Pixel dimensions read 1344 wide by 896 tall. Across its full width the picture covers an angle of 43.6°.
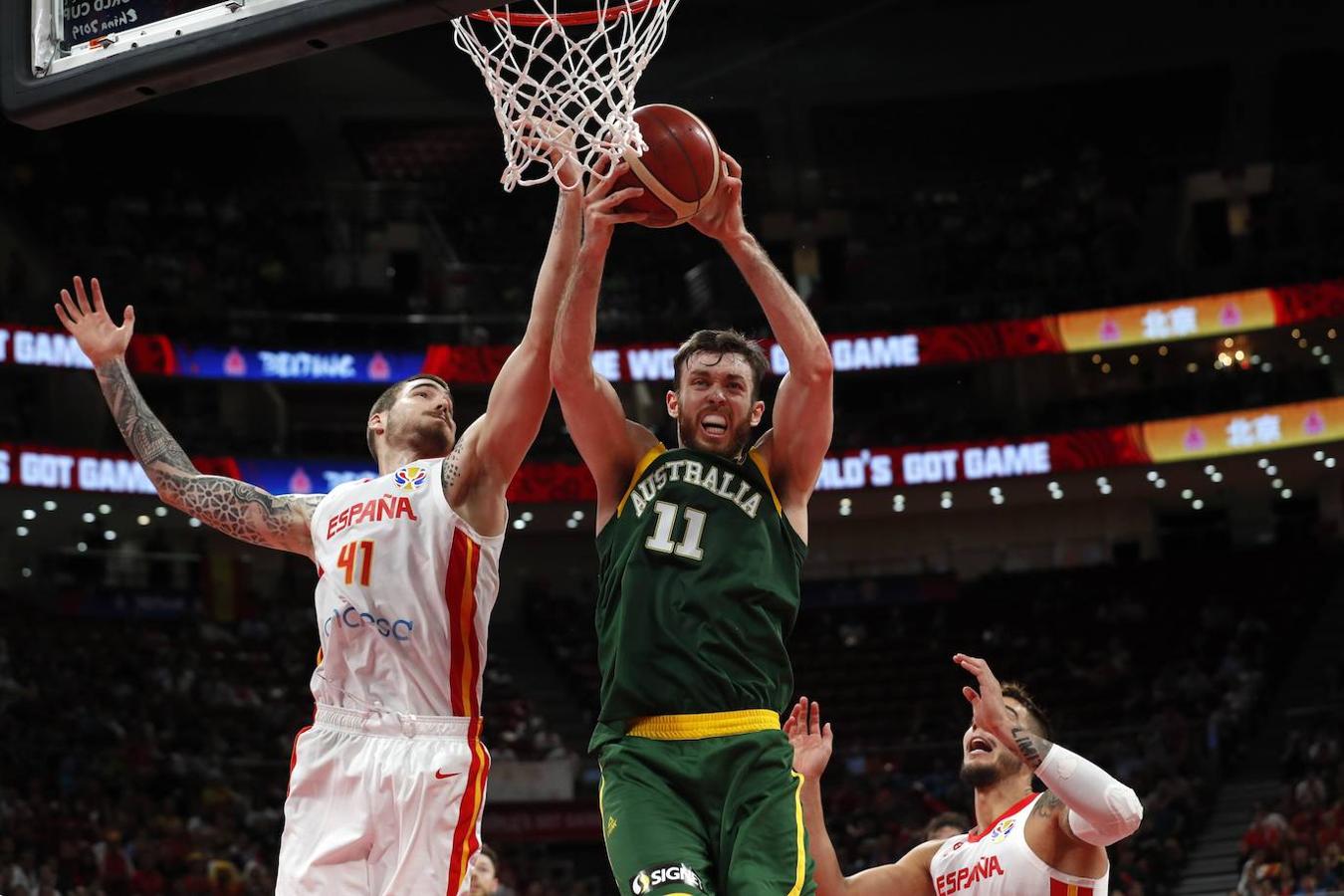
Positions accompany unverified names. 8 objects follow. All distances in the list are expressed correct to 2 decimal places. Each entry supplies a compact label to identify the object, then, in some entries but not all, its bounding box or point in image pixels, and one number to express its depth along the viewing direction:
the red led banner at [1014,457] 24.69
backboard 4.21
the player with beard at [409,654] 4.48
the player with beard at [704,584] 4.35
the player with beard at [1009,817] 5.07
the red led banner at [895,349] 25.00
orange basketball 4.73
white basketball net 4.89
